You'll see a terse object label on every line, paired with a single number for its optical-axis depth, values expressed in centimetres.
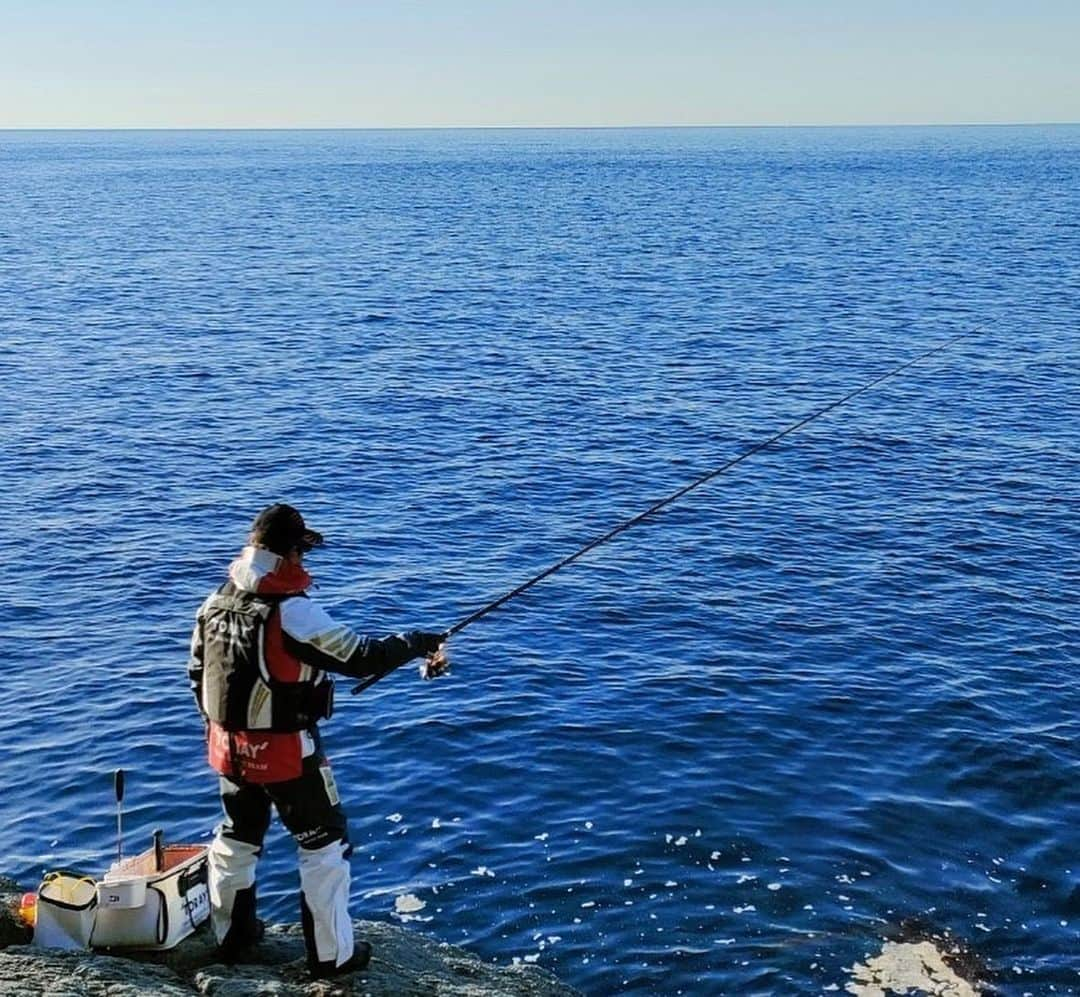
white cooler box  926
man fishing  838
